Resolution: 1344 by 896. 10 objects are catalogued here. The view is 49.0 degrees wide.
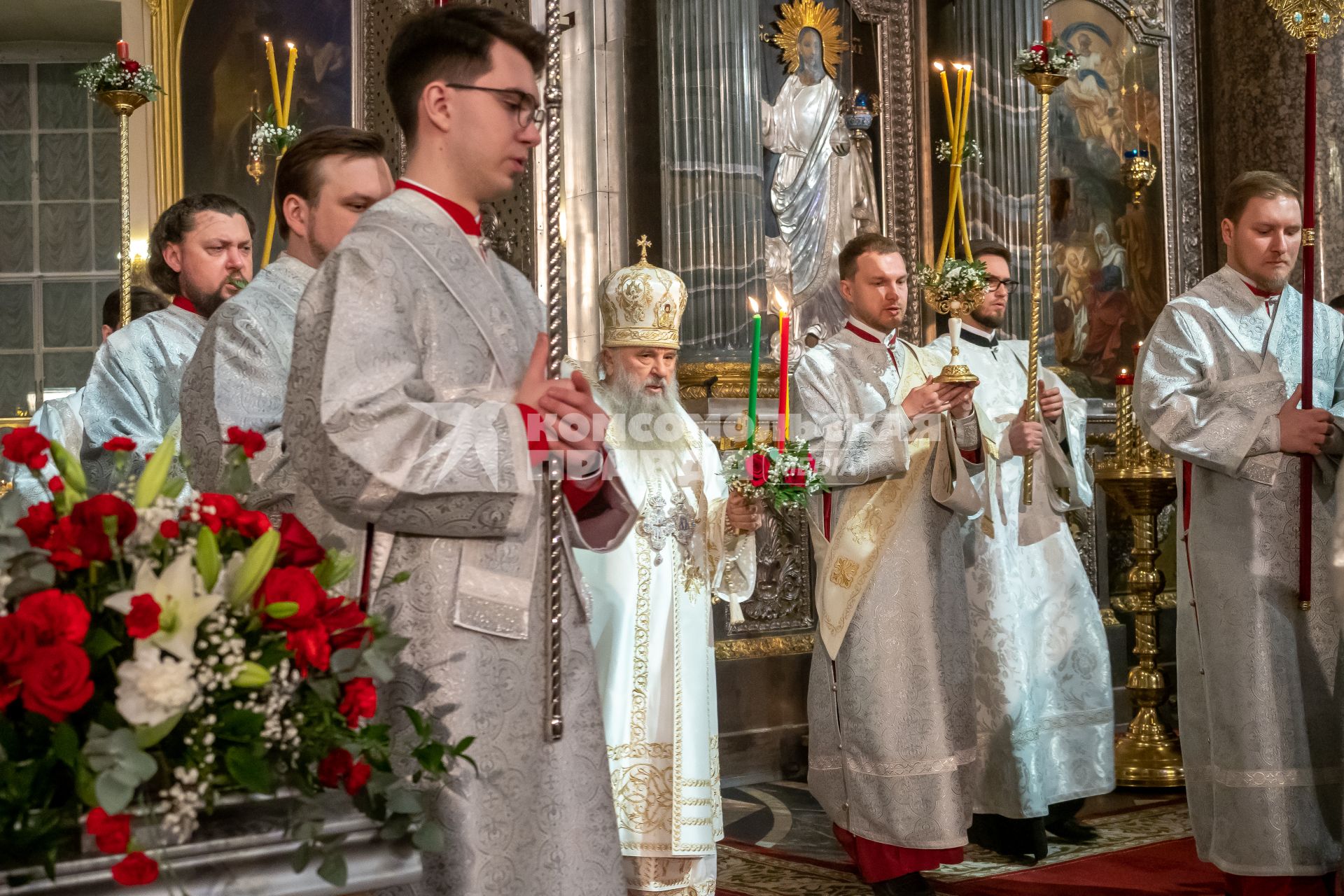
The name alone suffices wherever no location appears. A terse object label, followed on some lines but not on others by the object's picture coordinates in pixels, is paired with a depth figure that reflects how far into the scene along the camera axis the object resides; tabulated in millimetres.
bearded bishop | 4266
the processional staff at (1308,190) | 4129
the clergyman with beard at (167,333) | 4012
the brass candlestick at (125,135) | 4508
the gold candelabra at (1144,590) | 6441
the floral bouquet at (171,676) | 1591
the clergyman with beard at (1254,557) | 4105
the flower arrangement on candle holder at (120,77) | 4574
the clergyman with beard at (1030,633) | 5285
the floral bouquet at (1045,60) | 4688
